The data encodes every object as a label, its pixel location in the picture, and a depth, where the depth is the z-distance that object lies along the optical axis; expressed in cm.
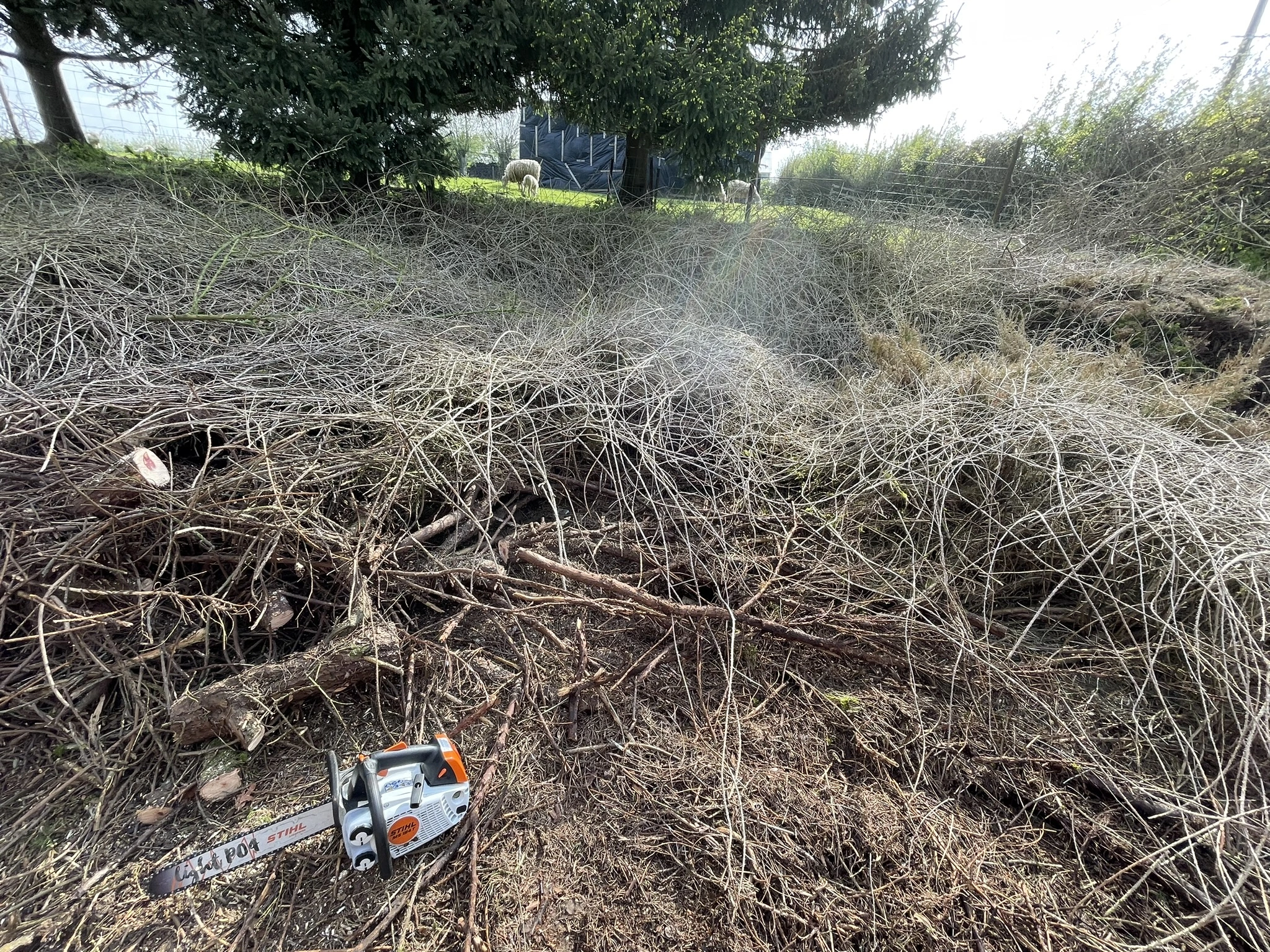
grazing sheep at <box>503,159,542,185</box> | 1008
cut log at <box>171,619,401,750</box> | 138
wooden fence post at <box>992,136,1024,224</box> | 564
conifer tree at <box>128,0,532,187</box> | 381
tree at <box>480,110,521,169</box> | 1089
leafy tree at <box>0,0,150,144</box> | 379
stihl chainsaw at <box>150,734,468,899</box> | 116
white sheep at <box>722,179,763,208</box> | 593
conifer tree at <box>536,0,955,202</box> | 421
